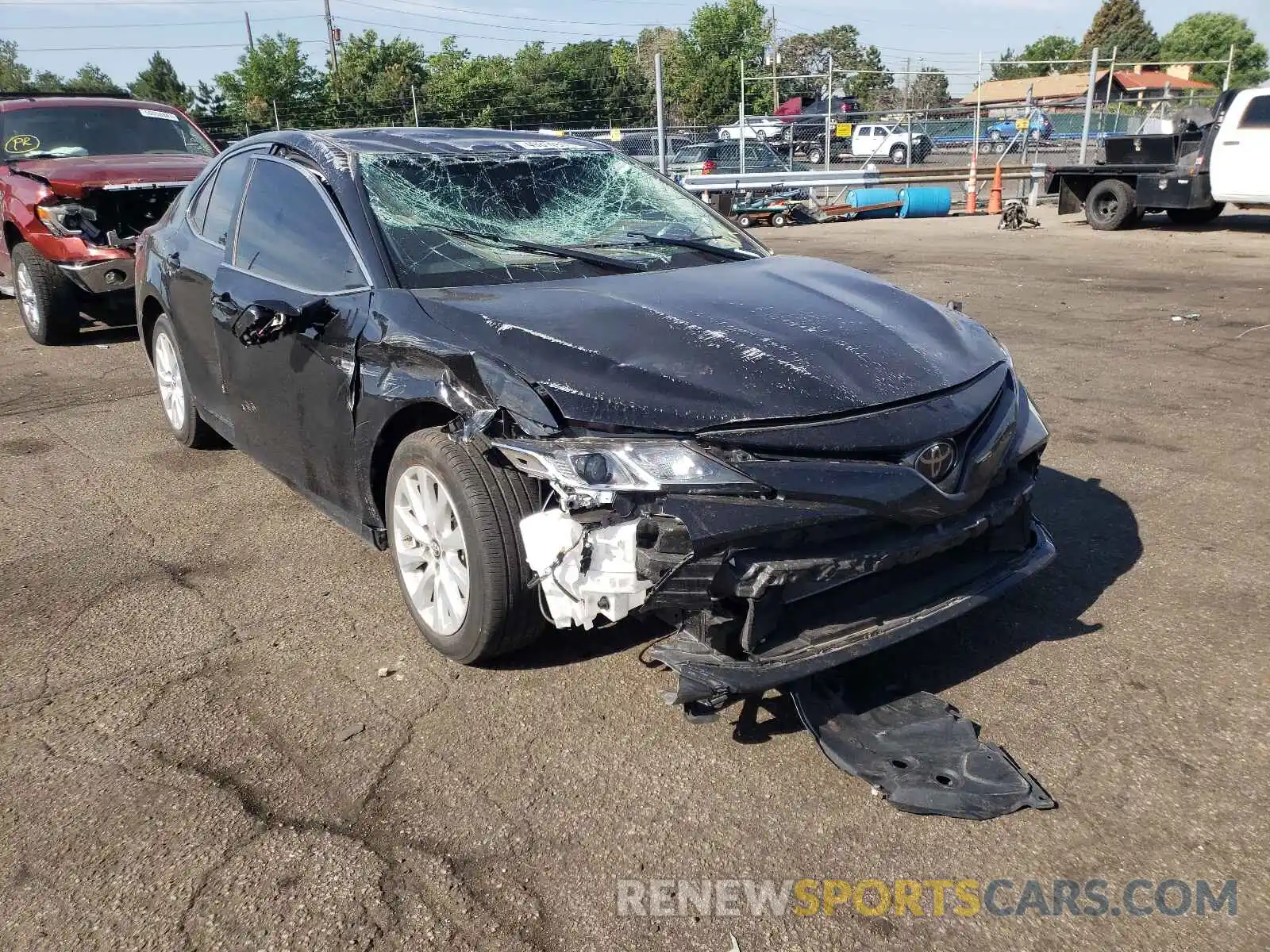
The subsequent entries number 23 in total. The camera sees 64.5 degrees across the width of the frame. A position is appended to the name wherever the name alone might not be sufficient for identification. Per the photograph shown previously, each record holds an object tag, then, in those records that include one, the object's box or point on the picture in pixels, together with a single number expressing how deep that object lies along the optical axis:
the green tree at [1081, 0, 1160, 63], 93.75
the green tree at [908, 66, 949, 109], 57.38
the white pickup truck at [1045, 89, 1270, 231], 13.70
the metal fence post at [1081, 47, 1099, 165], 20.05
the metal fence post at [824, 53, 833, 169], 25.05
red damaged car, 7.89
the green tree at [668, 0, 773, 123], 63.28
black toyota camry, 2.58
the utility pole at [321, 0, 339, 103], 52.90
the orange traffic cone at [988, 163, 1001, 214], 20.25
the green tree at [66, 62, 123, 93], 73.12
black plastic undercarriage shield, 2.50
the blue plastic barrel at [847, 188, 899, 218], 19.95
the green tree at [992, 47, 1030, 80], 72.14
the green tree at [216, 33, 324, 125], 53.19
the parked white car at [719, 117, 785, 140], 25.69
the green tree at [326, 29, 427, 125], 50.25
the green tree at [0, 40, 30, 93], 77.69
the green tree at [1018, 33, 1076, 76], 98.75
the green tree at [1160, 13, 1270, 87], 84.38
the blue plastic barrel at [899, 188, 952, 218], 19.91
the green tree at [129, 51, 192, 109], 65.06
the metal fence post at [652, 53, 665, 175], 18.62
